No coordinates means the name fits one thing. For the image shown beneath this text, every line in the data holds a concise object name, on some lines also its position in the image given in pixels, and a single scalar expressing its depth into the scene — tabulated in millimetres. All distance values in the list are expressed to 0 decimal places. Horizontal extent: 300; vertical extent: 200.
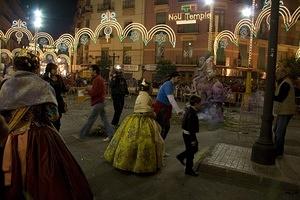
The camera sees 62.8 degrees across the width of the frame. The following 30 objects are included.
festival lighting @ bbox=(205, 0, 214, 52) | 12861
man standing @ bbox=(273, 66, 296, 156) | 4775
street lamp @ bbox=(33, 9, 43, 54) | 17385
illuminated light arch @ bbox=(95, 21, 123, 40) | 11491
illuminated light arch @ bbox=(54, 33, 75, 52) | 14334
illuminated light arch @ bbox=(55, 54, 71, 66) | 20668
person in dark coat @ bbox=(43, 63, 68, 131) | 4757
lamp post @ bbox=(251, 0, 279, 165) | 4482
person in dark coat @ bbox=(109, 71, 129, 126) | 7308
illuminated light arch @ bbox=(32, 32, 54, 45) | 15078
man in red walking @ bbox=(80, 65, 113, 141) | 5758
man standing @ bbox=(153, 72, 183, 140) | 4817
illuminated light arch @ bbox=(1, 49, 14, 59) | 17379
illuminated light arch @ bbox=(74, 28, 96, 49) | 12490
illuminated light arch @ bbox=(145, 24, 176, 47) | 11435
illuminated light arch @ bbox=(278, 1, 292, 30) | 8733
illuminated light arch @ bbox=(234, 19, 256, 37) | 11081
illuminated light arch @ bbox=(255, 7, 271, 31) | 9353
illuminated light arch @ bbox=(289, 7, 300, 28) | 8484
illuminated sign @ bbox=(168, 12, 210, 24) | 19644
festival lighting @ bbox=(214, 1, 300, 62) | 8650
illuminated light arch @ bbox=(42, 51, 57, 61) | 19430
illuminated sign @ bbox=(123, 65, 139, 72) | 26264
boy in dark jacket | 4105
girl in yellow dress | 4060
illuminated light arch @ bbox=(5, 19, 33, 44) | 15241
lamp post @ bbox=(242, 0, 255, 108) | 10998
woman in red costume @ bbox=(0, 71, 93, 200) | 2266
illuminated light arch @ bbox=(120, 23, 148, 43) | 11536
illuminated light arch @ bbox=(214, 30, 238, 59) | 13196
